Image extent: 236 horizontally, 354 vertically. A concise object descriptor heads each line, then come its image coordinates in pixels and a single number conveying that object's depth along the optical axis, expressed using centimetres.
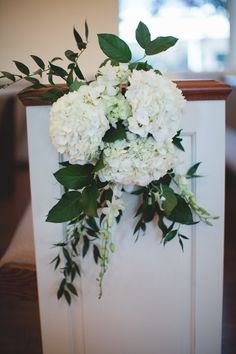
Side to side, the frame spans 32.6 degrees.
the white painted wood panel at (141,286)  102
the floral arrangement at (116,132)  76
